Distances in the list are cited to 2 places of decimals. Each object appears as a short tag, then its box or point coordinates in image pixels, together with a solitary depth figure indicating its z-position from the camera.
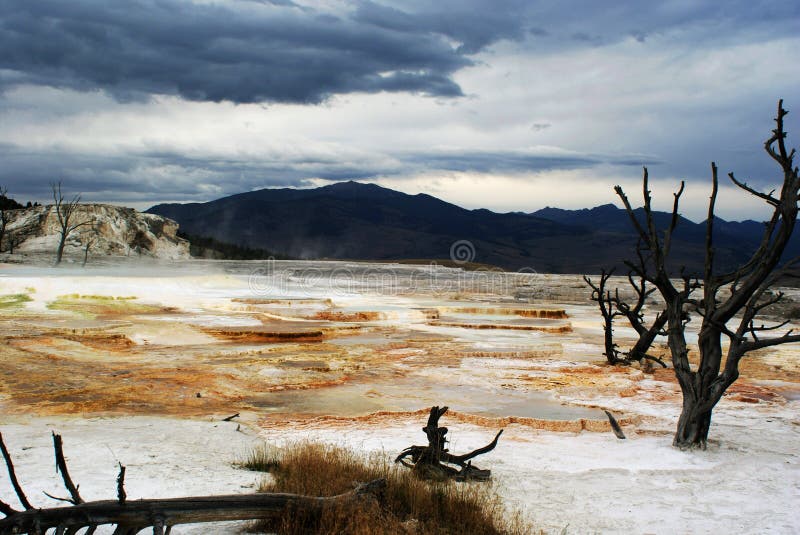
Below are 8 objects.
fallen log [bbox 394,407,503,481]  7.01
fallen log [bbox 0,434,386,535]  3.80
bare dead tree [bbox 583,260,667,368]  15.14
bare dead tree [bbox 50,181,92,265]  44.60
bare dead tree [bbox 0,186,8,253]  45.55
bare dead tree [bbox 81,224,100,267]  51.53
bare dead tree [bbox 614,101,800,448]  7.81
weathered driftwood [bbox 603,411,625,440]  9.32
